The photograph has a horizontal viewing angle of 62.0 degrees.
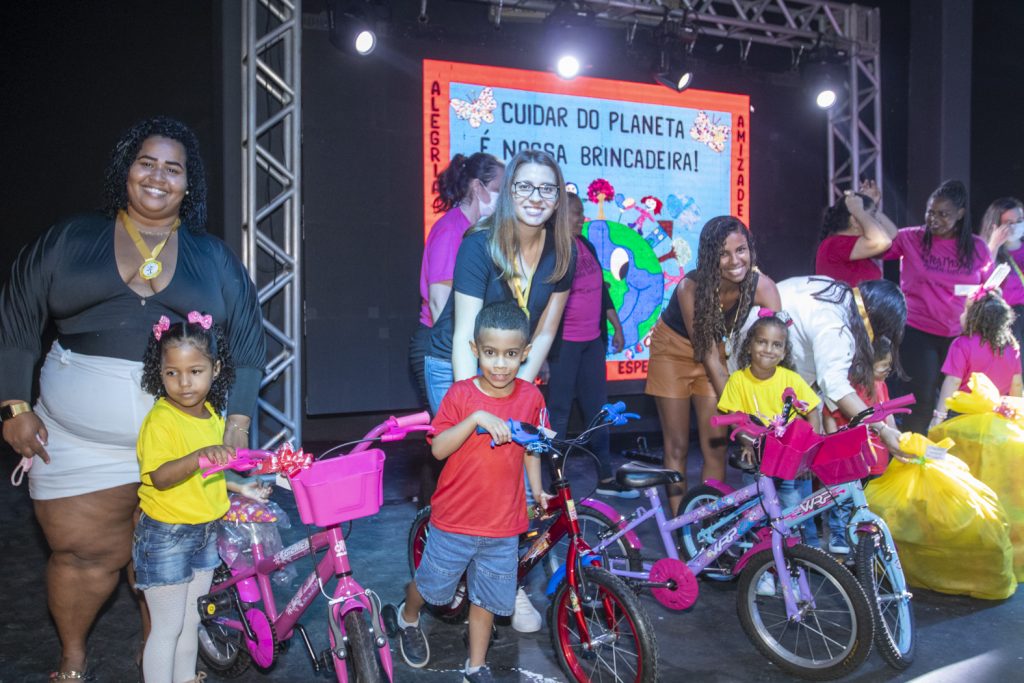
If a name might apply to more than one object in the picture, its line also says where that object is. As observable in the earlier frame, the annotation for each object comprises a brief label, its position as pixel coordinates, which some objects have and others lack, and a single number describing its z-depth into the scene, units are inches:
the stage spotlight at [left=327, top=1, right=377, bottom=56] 244.1
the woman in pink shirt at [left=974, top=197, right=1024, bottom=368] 214.7
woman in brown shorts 147.3
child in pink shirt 174.9
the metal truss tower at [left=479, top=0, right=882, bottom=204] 277.6
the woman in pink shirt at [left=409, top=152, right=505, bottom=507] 144.4
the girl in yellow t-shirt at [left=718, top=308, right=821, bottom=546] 138.1
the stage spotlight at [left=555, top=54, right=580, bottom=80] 275.6
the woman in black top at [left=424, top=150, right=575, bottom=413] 113.1
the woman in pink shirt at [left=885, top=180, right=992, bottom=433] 196.2
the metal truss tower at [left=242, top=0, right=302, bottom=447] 228.8
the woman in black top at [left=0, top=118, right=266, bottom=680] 93.9
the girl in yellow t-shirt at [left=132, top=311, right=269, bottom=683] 91.1
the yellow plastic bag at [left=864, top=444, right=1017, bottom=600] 137.5
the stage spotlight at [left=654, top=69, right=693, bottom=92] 288.4
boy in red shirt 98.3
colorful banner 269.4
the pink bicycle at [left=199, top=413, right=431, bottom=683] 80.8
